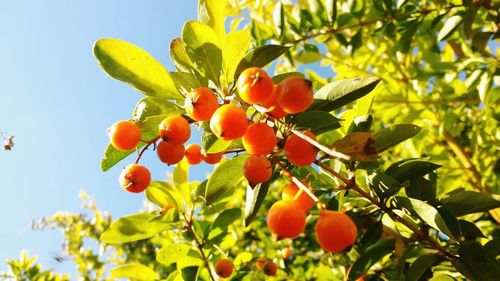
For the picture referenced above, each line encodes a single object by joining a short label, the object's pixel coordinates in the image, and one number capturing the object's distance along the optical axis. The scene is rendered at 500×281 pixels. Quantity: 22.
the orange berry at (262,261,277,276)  0.36
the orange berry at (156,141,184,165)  0.21
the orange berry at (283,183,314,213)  0.20
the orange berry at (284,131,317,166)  0.20
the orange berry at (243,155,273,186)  0.20
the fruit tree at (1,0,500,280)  0.19
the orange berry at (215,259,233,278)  0.27
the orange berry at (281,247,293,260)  0.45
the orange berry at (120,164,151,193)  0.22
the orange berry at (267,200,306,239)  0.19
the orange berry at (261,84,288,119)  0.19
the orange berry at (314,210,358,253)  0.18
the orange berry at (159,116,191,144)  0.20
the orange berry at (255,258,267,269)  0.37
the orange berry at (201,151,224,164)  0.23
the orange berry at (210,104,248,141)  0.19
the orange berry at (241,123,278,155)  0.19
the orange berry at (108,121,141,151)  0.20
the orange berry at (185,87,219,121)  0.20
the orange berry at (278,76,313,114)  0.19
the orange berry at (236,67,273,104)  0.19
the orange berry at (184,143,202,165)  0.24
